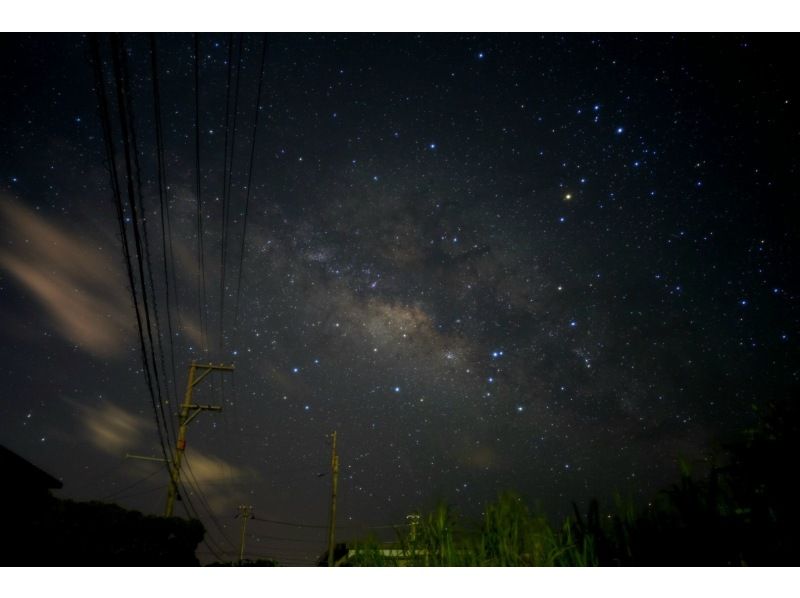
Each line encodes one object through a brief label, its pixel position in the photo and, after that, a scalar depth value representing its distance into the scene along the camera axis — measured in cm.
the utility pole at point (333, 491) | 1409
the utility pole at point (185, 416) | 1136
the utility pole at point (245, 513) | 3120
